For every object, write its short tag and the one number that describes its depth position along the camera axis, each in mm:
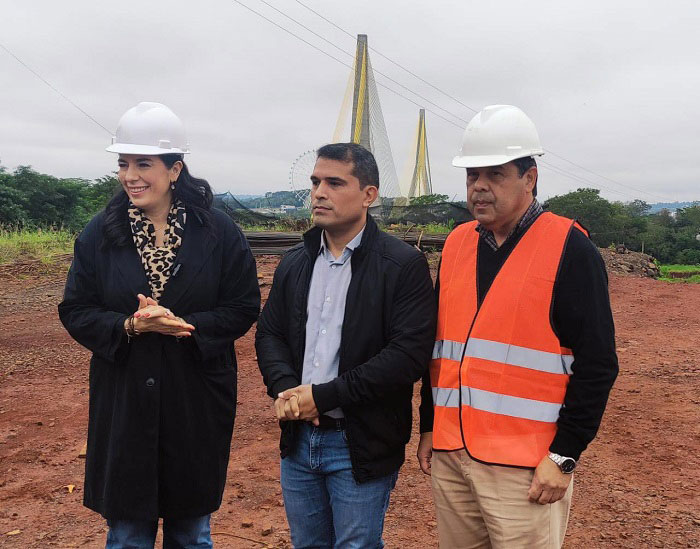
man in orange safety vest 2023
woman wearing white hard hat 2459
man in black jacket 2244
